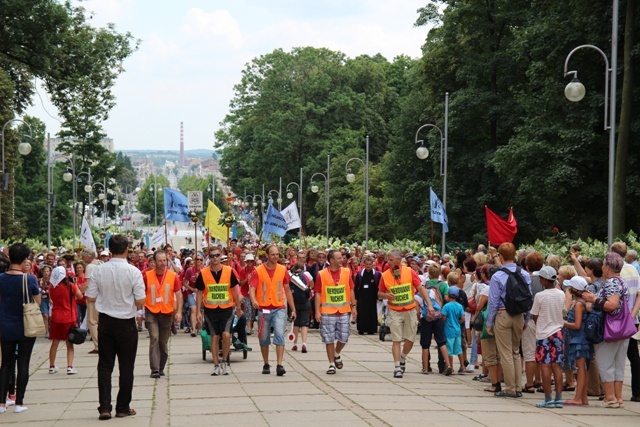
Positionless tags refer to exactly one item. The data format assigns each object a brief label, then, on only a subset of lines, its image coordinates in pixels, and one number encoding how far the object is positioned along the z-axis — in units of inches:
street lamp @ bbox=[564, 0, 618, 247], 879.1
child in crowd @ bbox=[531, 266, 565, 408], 515.8
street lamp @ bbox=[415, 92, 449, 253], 1465.3
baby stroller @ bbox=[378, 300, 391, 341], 892.6
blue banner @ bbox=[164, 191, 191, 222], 1116.5
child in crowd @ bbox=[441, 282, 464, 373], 652.1
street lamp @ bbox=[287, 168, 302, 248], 2286.3
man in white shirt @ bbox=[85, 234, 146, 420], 460.8
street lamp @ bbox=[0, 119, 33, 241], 1539.6
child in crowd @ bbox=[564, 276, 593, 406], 514.3
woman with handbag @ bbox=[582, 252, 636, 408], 501.7
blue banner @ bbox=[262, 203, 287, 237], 1131.3
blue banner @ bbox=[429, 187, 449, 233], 1182.9
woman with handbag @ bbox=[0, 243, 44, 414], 481.1
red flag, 939.5
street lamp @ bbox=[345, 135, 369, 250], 2074.8
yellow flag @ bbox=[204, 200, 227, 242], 1113.4
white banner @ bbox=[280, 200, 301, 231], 1254.9
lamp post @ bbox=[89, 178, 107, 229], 3492.6
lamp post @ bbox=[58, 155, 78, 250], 2314.2
